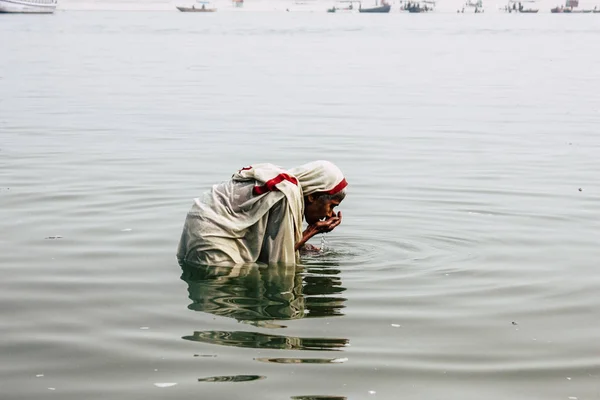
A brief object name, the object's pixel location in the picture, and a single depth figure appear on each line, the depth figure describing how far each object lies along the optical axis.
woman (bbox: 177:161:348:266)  7.76
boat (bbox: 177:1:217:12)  196.81
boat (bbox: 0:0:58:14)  140.38
